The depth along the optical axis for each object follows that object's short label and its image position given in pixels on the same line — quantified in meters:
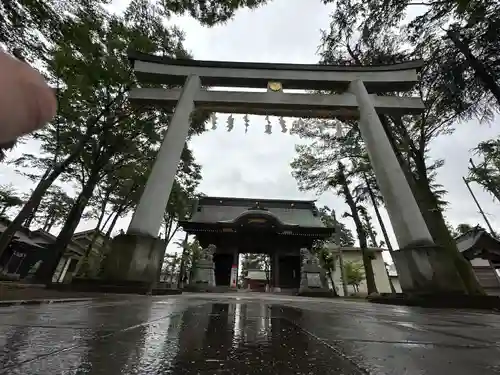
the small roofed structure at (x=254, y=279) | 30.53
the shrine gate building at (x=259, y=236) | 16.69
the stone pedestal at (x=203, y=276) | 13.46
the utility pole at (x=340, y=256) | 16.62
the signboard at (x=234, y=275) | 17.27
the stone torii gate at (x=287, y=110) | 4.89
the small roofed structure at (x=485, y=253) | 15.78
